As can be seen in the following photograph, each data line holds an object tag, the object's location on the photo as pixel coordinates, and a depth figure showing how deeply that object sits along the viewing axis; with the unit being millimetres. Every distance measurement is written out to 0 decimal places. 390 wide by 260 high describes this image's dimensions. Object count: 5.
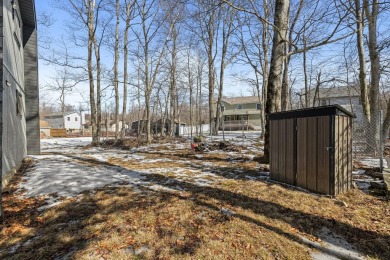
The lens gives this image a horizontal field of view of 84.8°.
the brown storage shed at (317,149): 3870
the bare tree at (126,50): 14738
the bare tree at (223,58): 19823
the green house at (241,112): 36041
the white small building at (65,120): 48438
